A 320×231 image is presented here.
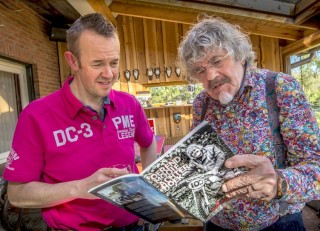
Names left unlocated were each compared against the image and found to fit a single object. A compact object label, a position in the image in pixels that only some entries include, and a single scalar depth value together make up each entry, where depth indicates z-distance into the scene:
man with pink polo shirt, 1.11
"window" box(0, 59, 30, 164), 4.08
